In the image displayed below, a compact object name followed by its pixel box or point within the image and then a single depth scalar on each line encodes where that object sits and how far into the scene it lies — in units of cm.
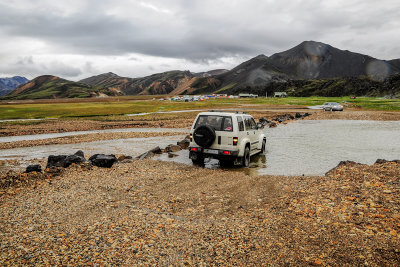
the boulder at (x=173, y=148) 1739
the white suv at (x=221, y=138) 1223
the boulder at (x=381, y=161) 1258
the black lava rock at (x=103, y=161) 1303
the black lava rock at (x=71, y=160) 1274
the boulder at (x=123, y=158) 1487
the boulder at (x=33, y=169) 1173
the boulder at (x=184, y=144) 1867
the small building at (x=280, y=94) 18150
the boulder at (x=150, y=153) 1535
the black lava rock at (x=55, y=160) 1309
